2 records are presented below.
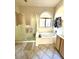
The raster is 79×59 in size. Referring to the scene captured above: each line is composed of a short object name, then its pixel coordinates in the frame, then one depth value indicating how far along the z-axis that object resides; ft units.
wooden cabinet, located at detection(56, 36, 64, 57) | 5.67
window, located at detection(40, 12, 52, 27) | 10.80
